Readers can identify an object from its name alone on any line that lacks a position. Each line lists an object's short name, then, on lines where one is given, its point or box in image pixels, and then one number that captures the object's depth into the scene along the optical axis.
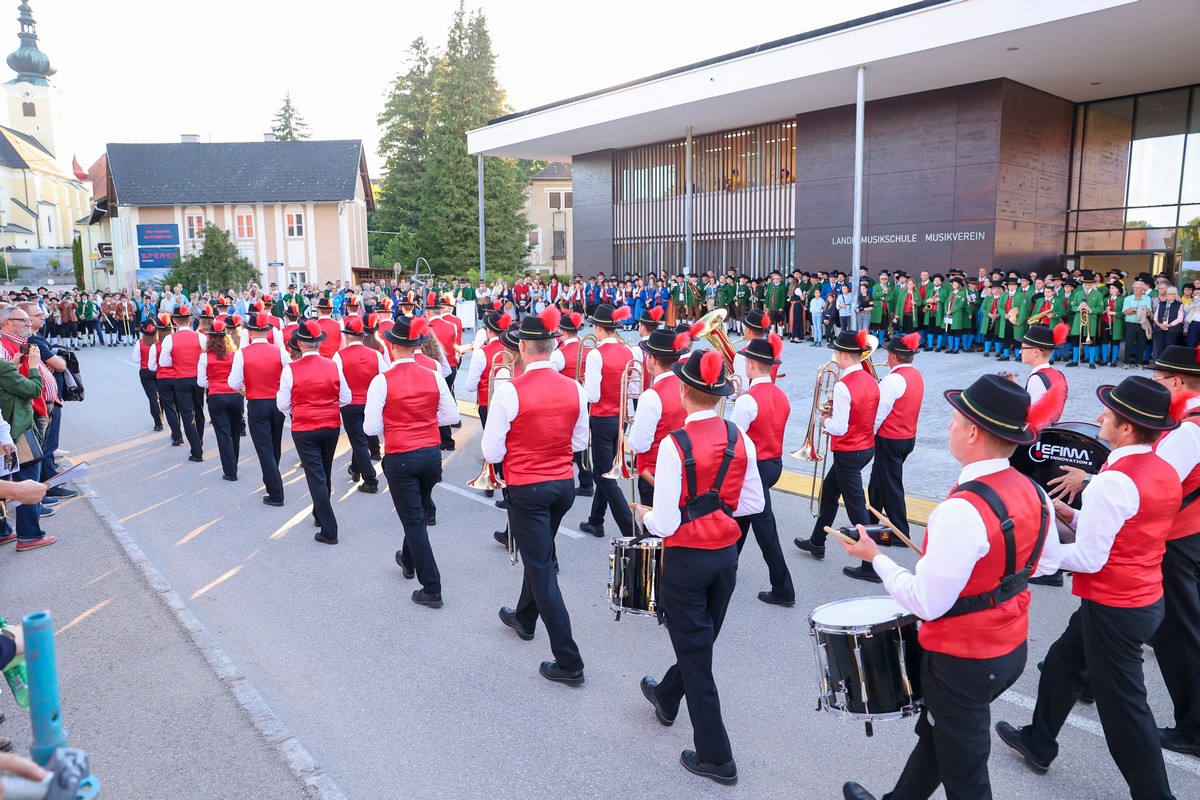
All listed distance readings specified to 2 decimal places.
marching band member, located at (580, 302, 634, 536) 7.73
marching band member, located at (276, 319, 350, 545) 7.68
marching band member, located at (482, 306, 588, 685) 4.95
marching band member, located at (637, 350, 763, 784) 3.84
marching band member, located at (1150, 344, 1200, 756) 3.99
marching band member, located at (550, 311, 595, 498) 8.32
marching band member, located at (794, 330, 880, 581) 6.51
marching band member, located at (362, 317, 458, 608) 6.11
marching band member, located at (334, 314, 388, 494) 9.08
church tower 87.62
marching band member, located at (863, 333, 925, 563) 6.68
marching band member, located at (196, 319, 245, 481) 9.98
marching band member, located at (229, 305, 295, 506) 8.95
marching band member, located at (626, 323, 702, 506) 5.49
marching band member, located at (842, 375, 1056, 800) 2.91
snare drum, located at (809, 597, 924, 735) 3.30
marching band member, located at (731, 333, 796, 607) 5.98
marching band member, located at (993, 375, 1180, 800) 3.46
